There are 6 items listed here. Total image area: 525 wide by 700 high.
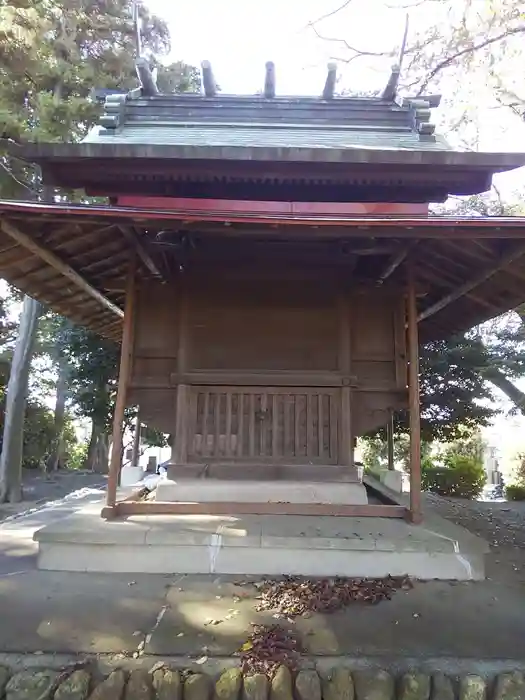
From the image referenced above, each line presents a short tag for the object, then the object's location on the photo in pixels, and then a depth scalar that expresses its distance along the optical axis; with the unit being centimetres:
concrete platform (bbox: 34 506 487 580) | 424
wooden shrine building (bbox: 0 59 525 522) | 518
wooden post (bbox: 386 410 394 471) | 886
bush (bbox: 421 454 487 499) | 1394
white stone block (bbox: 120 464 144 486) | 934
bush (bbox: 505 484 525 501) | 1315
